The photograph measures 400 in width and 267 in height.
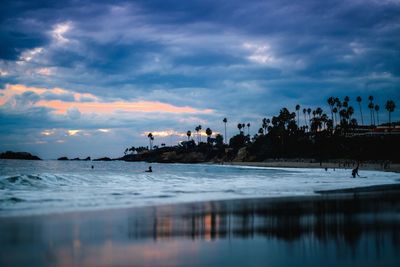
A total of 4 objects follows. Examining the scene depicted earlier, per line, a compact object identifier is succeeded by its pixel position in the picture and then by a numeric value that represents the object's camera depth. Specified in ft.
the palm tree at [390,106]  467.56
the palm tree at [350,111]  498.28
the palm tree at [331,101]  519.27
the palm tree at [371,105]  515.09
